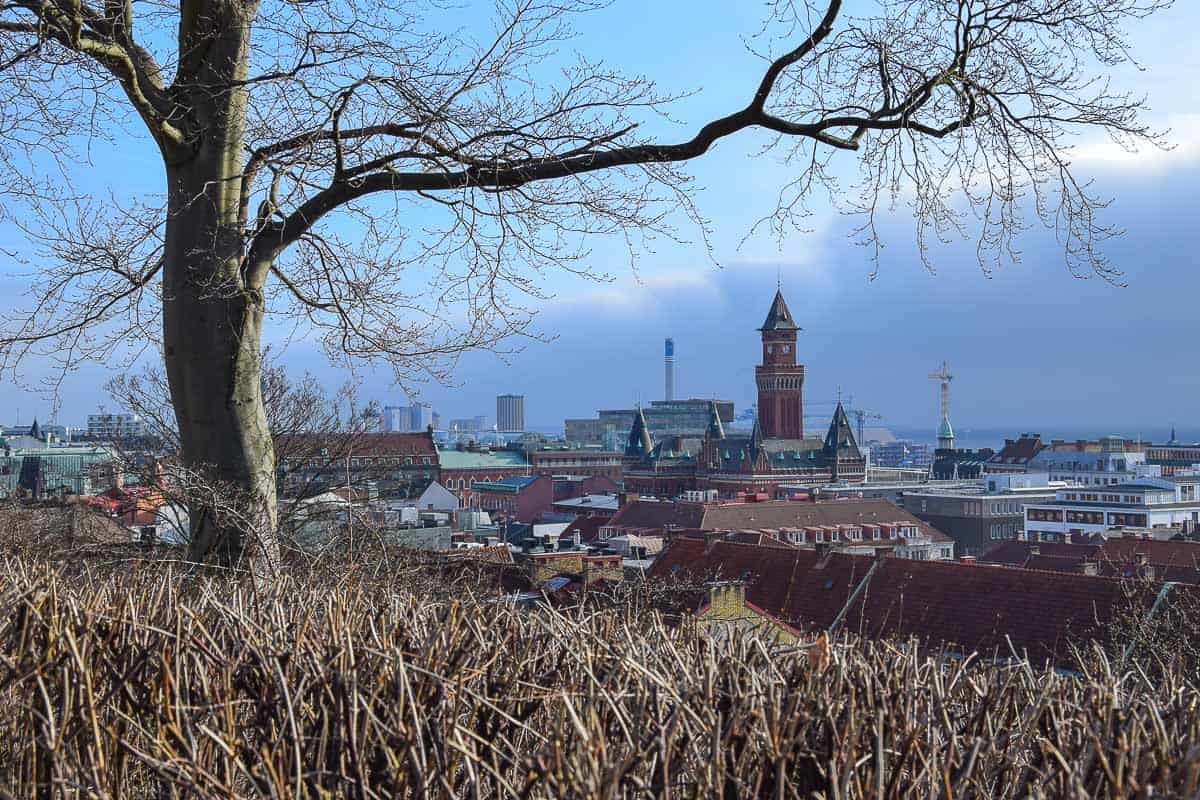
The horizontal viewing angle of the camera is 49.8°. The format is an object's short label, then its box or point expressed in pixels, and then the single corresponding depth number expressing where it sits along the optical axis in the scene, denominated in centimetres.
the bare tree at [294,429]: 1916
